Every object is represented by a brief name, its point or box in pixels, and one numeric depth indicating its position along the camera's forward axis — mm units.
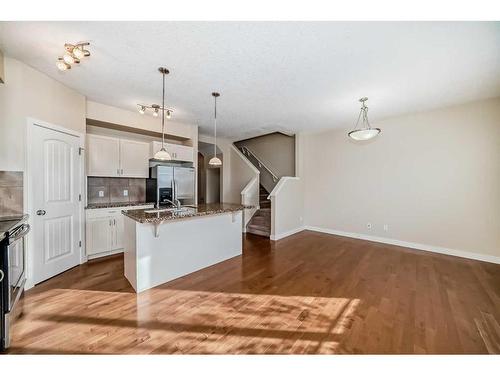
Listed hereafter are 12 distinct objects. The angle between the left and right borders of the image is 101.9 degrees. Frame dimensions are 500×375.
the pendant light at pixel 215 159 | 3214
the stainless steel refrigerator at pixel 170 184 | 4160
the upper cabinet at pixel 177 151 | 4242
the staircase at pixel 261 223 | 5224
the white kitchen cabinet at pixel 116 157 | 3582
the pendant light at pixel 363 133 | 3251
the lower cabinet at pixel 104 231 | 3406
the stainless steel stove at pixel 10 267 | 1604
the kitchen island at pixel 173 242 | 2482
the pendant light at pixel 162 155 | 2744
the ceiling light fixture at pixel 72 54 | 1984
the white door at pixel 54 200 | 2615
